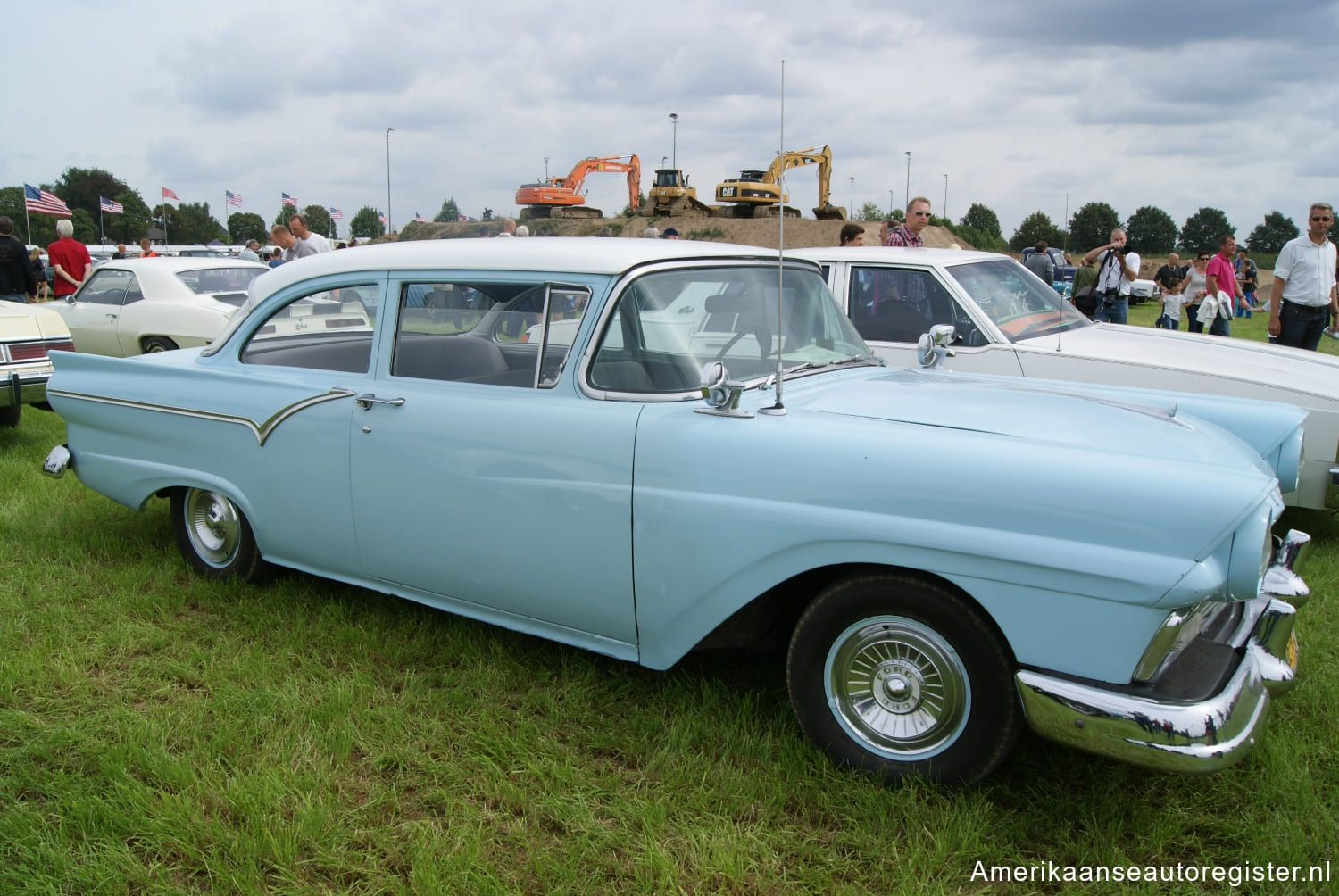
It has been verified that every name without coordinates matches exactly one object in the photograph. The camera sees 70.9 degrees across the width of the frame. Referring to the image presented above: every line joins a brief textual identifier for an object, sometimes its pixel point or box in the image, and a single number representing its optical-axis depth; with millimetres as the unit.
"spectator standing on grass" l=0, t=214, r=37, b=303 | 8992
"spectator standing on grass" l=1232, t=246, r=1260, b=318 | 20672
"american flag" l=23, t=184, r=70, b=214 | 24578
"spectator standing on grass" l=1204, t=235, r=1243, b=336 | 10484
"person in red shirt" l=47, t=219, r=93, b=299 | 10664
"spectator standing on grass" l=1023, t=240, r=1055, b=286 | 12516
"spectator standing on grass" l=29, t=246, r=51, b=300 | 9517
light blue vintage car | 2199
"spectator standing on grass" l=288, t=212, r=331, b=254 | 9039
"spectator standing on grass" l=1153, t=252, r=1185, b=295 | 13188
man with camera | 9398
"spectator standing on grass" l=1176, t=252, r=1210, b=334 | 11867
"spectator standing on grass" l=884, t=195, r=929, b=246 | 7223
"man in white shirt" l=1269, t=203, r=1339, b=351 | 7473
